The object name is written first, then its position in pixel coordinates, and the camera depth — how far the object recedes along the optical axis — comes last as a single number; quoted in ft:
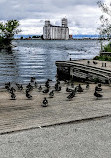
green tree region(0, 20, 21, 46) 350.64
